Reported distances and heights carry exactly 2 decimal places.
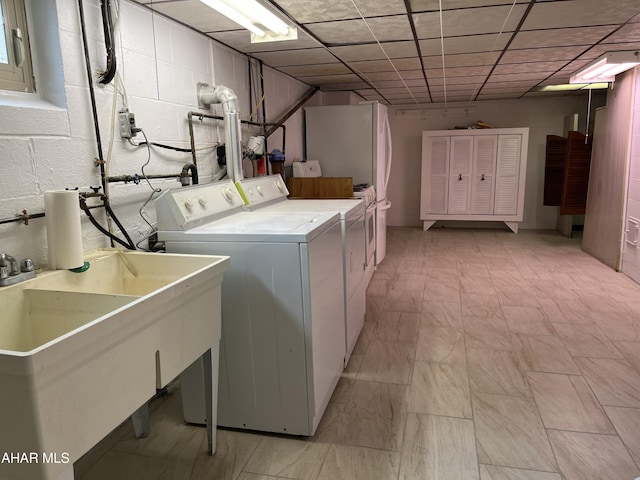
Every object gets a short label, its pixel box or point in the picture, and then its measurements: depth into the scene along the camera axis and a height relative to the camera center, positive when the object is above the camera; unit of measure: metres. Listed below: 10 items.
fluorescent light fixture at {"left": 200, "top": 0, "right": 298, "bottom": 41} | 2.02 +0.72
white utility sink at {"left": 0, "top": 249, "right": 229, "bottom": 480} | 0.95 -0.47
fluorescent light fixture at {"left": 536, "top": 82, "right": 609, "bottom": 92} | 5.51 +0.86
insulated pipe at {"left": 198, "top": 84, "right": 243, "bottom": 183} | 2.66 +0.27
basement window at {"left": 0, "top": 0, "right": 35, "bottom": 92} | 1.60 +0.43
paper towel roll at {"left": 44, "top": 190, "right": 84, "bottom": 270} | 1.57 -0.21
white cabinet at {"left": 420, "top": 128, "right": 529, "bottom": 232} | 6.66 -0.23
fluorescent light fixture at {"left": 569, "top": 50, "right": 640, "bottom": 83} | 3.62 +0.78
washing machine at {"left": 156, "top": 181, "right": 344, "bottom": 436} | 1.90 -0.63
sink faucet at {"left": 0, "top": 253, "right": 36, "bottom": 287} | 1.40 -0.32
